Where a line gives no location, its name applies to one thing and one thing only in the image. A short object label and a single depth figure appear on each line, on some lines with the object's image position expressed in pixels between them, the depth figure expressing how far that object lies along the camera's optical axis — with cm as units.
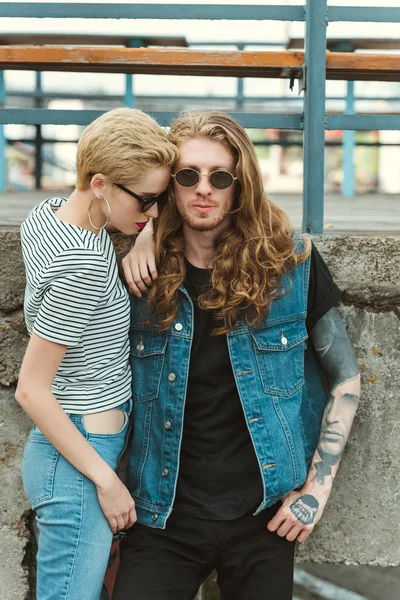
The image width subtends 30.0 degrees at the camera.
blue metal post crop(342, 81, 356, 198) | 753
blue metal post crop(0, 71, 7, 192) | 708
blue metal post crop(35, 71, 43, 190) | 766
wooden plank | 252
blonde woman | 193
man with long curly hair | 220
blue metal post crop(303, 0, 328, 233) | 249
